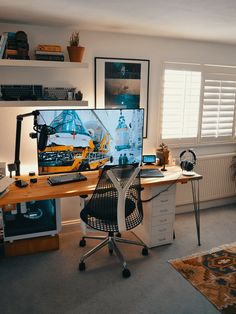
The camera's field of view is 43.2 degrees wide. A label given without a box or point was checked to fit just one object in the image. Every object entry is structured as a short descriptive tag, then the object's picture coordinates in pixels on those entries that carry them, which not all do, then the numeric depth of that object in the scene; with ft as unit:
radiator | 12.91
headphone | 10.31
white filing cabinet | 9.96
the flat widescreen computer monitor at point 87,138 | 9.25
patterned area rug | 7.69
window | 11.89
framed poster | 10.51
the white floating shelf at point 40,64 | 8.39
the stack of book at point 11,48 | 8.52
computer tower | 9.53
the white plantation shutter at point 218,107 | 12.66
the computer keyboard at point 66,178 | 9.10
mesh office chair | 8.03
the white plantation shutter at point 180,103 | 11.81
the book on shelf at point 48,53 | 8.91
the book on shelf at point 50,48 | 8.92
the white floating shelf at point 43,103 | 8.68
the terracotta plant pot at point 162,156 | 11.15
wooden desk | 8.02
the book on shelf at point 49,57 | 8.94
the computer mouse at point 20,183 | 8.77
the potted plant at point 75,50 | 9.27
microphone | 8.79
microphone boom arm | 8.77
